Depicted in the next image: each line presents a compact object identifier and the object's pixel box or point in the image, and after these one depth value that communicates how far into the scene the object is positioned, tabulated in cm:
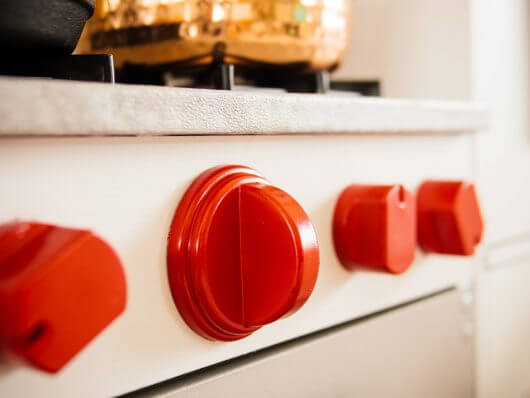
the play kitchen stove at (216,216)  28
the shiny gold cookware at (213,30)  49
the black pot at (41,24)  30
